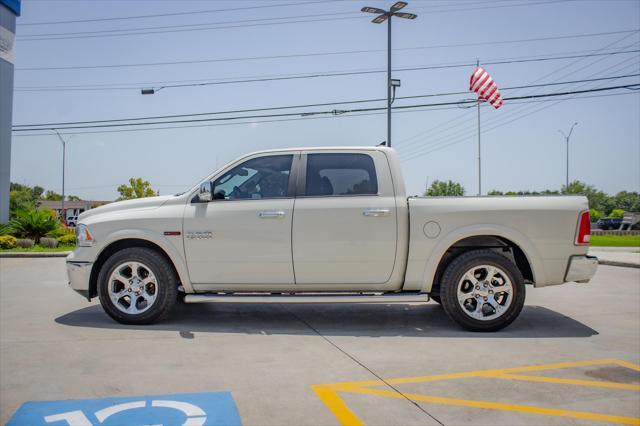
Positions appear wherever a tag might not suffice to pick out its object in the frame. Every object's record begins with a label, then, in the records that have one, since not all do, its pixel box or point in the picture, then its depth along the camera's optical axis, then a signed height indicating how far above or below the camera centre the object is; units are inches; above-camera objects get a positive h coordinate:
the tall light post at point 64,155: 2027.6 +253.6
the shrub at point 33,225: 847.1 -11.9
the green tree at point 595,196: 4256.9 +310.2
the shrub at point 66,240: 845.2 -34.6
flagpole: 1641.2 +165.1
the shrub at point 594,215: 3511.3 +95.6
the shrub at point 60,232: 853.2 -23.4
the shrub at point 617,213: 4202.8 +138.3
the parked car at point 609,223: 2608.3 +35.4
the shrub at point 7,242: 772.1 -36.4
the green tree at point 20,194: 3661.4 +172.1
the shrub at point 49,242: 802.8 -36.4
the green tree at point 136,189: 2861.7 +167.5
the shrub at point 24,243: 791.7 -38.2
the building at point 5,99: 1262.3 +284.1
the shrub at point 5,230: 852.0 -21.0
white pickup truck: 234.1 -8.6
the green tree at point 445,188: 3618.4 +290.7
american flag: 895.7 +240.5
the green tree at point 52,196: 5880.9 +243.4
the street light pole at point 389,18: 804.0 +320.3
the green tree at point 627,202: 5674.2 +308.9
